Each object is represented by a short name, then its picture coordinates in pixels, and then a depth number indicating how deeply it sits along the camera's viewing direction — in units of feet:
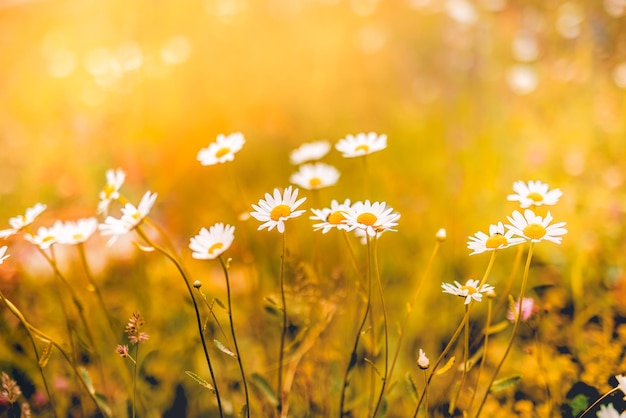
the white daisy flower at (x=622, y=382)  2.32
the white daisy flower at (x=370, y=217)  2.59
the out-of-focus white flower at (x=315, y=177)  3.69
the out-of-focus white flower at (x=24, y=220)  2.98
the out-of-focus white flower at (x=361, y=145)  3.49
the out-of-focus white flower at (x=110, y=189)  3.19
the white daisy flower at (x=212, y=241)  2.58
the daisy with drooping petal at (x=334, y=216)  2.61
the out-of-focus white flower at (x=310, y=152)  3.98
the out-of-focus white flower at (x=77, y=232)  3.20
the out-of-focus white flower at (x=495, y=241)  2.57
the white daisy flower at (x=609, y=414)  2.15
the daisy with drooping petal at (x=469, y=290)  2.51
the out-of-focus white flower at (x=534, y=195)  3.02
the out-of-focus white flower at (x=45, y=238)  3.00
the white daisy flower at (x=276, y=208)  2.65
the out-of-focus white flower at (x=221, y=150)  3.40
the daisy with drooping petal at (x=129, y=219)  2.61
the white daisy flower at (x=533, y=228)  2.59
